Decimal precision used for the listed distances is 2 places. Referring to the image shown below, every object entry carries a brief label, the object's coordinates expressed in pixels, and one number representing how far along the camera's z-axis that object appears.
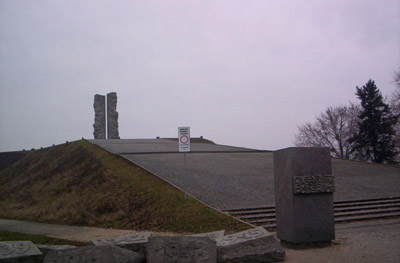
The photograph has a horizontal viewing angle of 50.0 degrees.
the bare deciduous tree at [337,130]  42.68
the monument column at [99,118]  46.16
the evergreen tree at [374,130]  37.34
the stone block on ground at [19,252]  6.87
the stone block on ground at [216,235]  9.01
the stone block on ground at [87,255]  6.78
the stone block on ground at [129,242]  7.51
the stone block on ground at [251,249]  7.37
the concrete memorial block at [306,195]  8.81
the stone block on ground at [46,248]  7.40
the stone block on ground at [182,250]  7.08
